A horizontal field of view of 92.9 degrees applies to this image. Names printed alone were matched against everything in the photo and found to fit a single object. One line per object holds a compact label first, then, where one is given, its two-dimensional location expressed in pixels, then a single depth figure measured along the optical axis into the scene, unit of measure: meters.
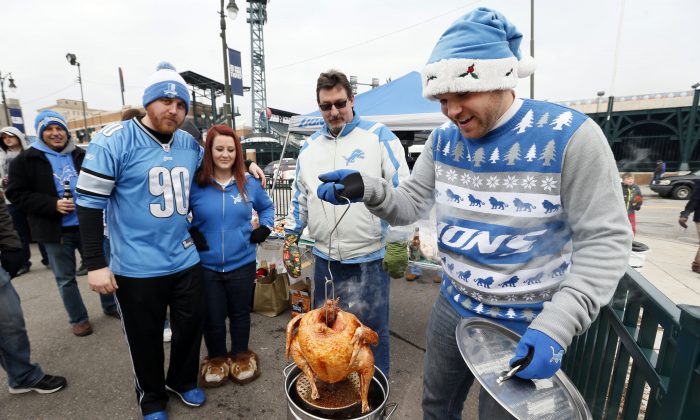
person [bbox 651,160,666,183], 16.36
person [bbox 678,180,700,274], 7.58
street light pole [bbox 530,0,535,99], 15.09
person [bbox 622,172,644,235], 6.66
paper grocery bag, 4.36
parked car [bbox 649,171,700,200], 15.19
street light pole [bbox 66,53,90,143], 19.20
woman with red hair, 2.78
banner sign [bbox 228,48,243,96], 11.45
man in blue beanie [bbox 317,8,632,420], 1.14
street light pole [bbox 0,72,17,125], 19.60
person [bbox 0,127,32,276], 4.98
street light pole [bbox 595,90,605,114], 21.81
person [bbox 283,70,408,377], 2.54
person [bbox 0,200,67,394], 2.63
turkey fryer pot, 1.40
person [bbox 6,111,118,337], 3.49
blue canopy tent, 5.20
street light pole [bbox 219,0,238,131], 9.27
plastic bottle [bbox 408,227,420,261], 4.32
